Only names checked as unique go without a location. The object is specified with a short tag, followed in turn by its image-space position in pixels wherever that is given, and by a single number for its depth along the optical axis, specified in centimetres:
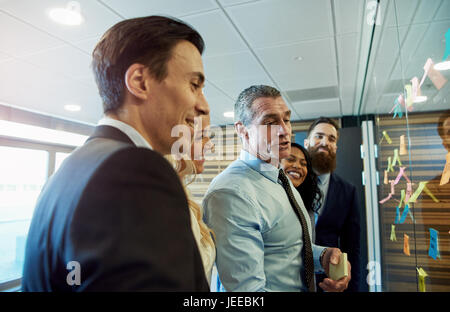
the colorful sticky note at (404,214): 87
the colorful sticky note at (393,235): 117
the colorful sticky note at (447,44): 45
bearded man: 115
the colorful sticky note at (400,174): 91
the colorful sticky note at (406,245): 89
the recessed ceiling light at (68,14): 114
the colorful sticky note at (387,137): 113
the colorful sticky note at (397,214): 106
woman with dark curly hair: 102
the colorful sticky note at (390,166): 115
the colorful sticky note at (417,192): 65
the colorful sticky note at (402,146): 83
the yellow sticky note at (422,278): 65
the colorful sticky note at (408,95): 71
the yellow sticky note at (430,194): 57
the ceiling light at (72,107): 245
